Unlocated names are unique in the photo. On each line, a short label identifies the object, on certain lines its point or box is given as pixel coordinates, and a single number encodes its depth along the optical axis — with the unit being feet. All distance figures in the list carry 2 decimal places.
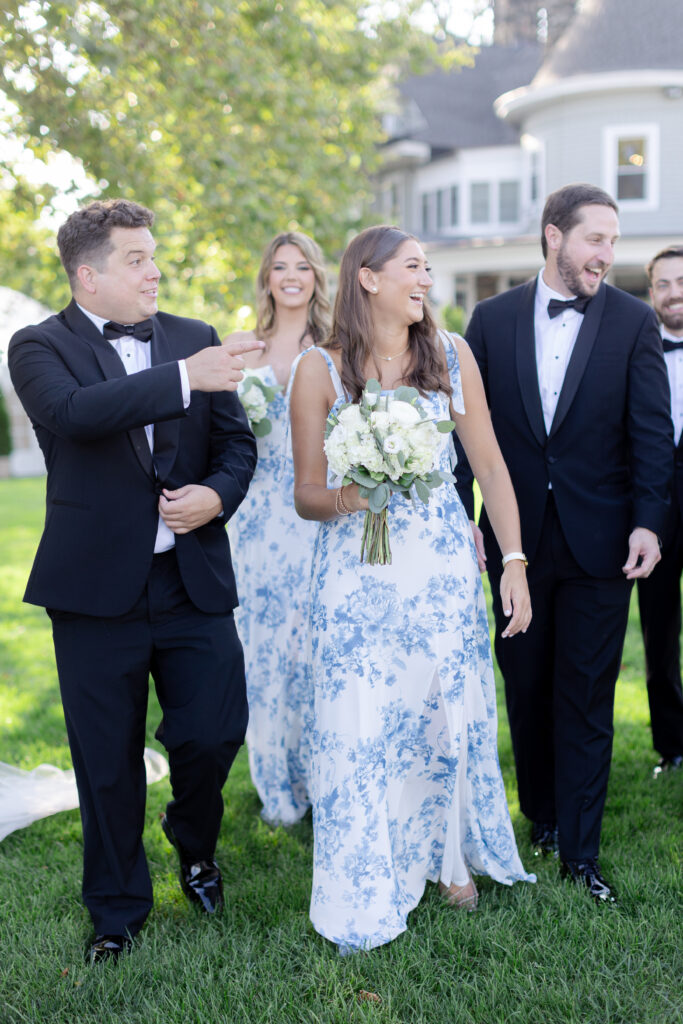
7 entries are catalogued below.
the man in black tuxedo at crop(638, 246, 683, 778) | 17.42
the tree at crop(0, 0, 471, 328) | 26.35
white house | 74.69
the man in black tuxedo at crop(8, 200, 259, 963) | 11.88
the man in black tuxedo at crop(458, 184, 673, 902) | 13.96
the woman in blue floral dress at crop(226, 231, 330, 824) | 17.10
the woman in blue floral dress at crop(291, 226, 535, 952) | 12.23
